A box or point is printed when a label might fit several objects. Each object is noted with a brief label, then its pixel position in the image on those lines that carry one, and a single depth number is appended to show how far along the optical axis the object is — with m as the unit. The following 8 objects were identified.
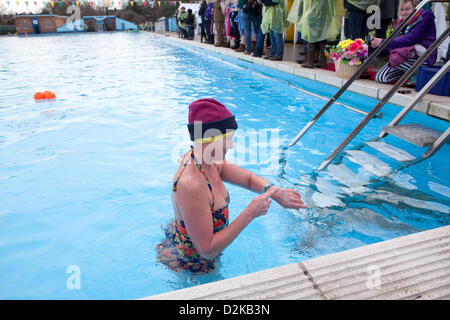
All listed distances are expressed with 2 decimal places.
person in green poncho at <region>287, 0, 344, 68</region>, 7.15
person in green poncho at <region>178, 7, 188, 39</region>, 19.09
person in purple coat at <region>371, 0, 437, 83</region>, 4.89
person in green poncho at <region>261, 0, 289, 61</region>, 8.60
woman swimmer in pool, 1.50
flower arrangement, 5.82
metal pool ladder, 3.11
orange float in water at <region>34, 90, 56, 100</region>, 7.04
